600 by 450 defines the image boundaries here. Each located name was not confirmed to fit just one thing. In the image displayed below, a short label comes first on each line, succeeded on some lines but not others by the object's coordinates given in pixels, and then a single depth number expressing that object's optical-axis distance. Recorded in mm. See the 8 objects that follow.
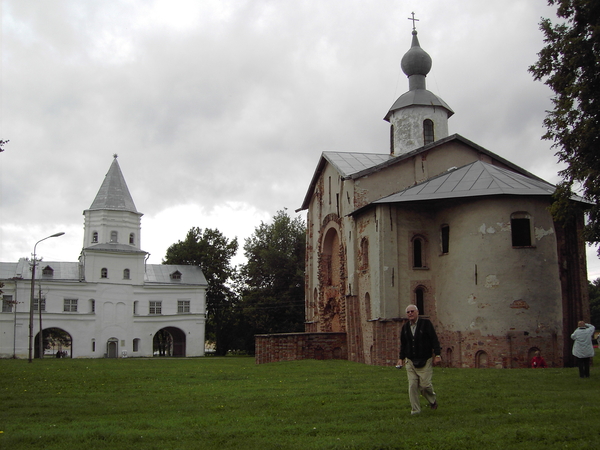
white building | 51688
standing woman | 14320
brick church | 21891
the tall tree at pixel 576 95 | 14414
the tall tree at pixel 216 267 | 59875
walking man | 9578
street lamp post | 32562
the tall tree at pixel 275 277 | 49781
